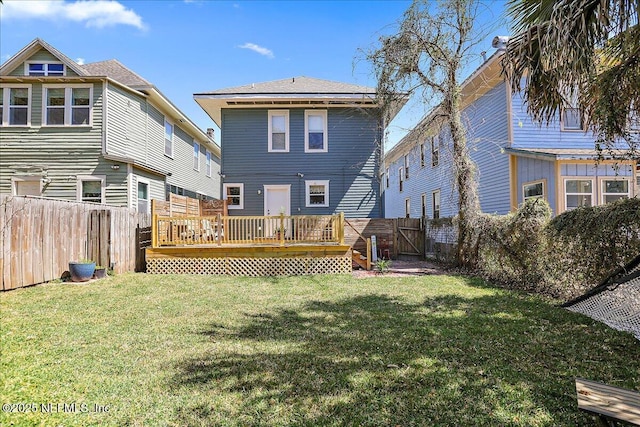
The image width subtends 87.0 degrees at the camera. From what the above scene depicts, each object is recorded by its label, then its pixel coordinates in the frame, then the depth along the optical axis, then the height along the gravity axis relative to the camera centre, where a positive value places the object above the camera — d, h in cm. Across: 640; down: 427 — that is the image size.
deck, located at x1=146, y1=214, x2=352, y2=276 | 1004 -102
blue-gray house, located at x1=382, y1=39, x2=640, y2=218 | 1018 +210
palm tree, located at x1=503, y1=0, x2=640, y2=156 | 389 +211
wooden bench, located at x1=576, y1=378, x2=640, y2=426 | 200 -116
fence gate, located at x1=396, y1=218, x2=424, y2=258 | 1402 -68
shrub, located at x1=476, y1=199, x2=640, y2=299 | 514 -48
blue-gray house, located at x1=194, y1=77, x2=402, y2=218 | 1400 +270
